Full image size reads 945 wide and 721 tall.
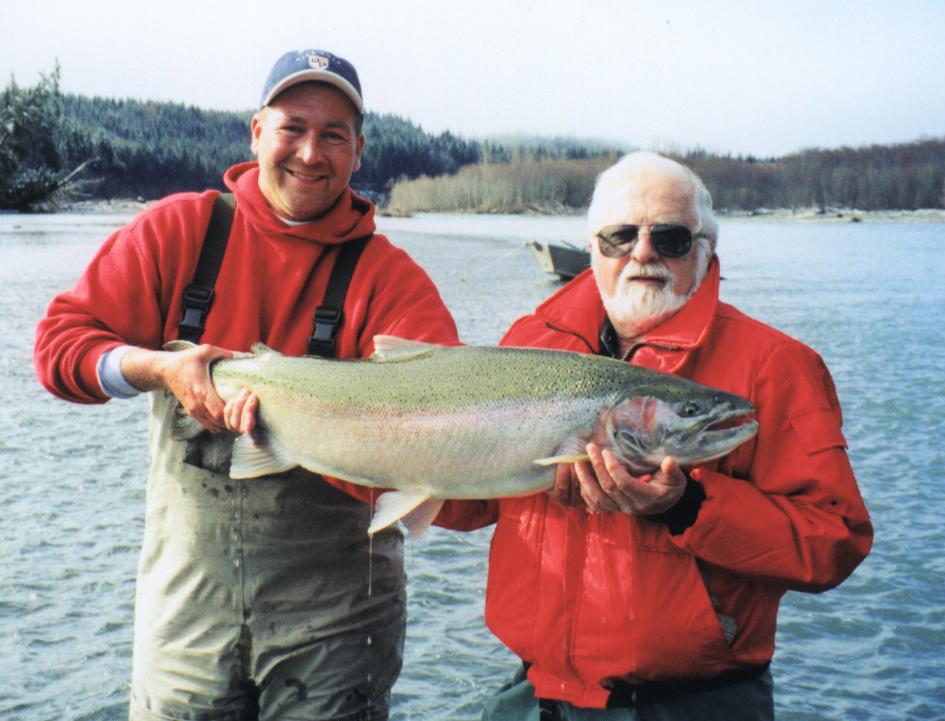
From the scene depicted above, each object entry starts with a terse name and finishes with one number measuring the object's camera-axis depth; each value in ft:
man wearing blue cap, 11.51
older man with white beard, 9.56
